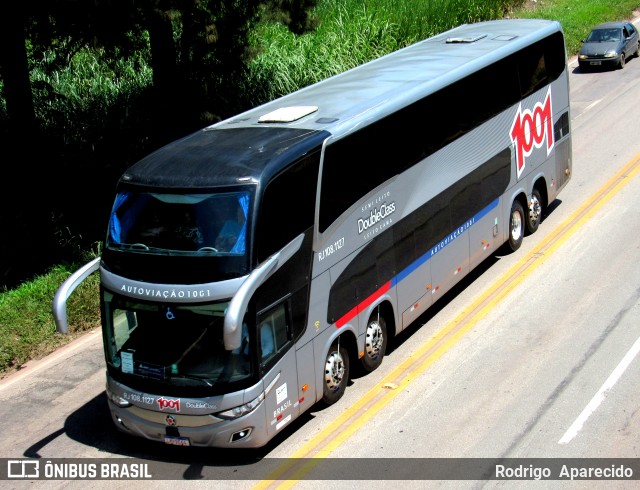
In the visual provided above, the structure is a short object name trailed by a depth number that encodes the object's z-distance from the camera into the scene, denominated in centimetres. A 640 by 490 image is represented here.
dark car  3062
